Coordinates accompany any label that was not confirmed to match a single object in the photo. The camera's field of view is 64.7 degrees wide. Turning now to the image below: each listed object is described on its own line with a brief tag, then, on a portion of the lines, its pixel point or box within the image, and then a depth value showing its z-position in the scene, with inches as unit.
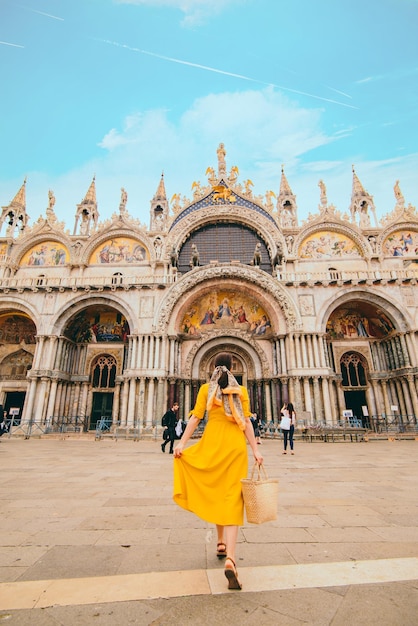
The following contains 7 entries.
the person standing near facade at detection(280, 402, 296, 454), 443.8
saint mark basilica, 797.2
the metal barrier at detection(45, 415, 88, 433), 796.0
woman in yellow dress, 114.0
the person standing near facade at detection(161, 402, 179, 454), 471.2
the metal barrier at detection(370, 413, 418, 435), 758.1
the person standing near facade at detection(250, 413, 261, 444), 601.6
